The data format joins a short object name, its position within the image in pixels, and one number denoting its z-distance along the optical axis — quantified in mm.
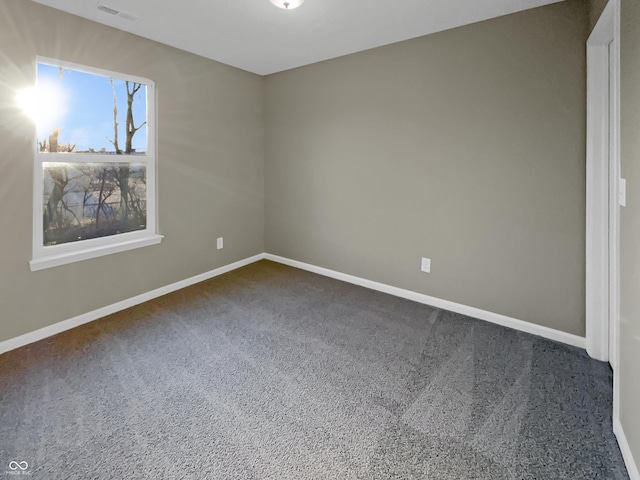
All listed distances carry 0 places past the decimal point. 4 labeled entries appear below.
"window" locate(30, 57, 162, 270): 2531
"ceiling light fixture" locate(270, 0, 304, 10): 2285
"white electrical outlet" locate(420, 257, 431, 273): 3141
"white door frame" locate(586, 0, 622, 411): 2125
